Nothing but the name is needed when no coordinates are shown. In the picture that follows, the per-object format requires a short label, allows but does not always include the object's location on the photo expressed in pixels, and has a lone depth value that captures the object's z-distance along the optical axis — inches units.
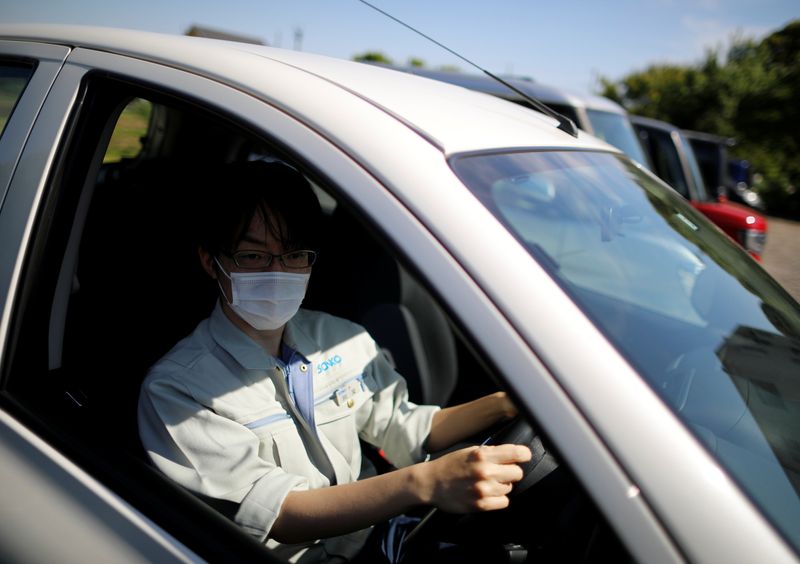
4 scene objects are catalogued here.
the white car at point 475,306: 29.4
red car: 185.3
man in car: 42.9
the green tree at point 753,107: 868.6
